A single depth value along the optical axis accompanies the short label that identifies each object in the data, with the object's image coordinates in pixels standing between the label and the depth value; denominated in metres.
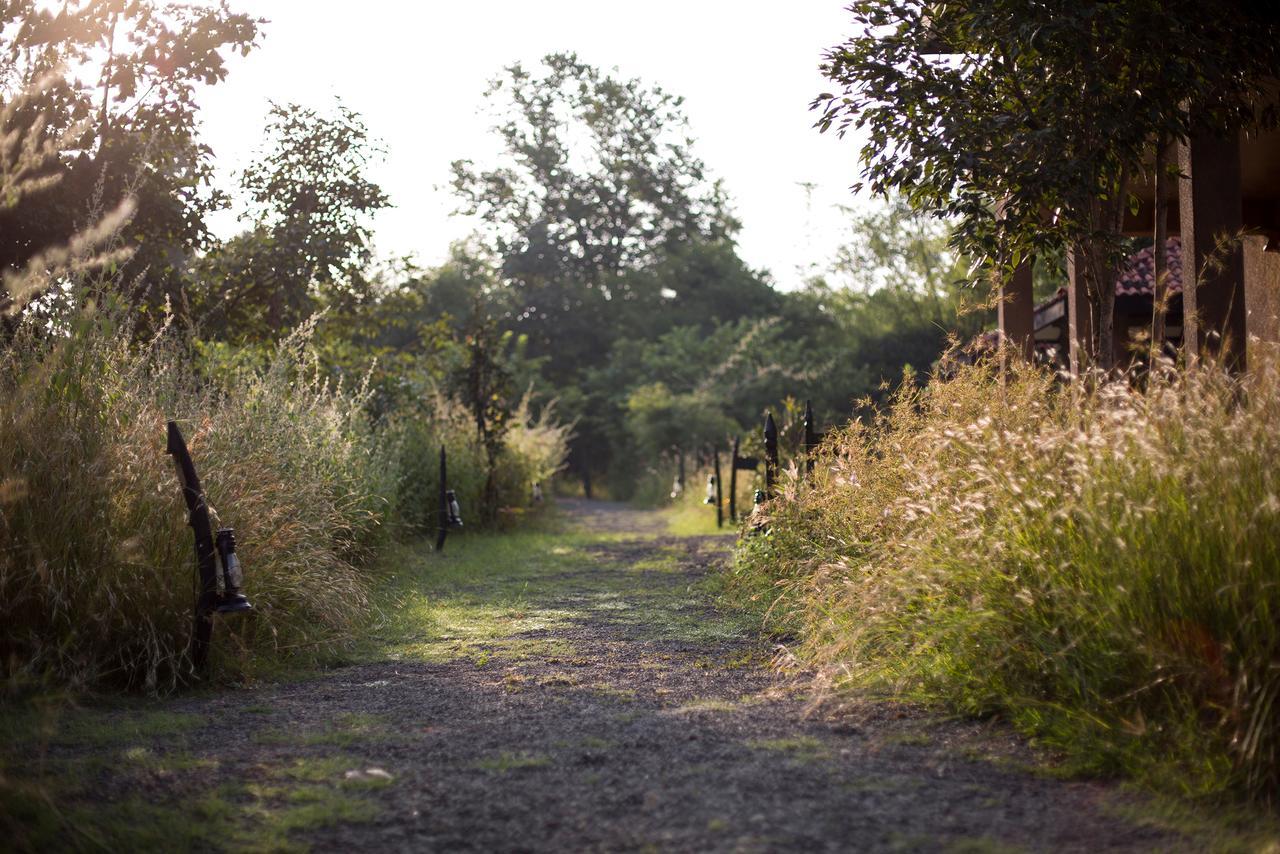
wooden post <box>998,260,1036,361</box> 10.32
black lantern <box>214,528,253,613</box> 4.87
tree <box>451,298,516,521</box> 15.53
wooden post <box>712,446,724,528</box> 15.97
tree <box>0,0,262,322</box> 8.77
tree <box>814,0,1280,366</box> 6.11
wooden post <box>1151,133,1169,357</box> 7.00
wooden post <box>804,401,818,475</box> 10.16
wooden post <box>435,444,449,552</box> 12.48
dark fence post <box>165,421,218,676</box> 4.95
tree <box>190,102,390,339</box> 12.02
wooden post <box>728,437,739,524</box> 15.58
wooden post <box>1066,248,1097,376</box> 8.91
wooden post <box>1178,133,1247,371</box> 7.27
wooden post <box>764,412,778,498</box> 10.06
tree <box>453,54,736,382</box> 47.22
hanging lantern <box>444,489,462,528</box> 12.38
